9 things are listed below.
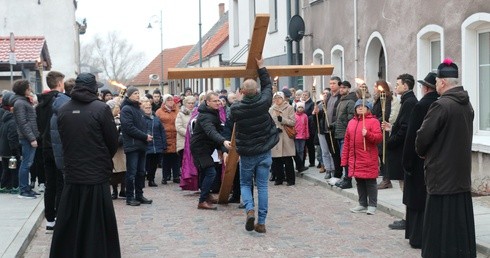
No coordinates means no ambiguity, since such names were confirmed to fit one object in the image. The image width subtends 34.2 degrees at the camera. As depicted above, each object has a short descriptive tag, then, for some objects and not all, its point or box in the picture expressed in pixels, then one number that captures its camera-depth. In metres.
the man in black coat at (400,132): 9.21
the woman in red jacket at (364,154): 10.84
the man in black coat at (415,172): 8.27
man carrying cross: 9.64
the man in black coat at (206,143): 11.56
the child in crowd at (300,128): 15.57
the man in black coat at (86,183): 7.39
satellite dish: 19.92
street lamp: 46.00
